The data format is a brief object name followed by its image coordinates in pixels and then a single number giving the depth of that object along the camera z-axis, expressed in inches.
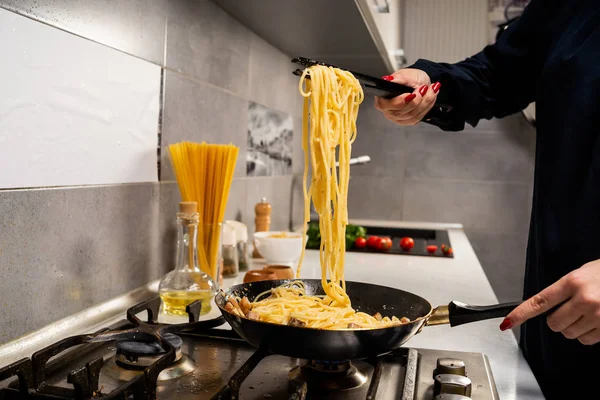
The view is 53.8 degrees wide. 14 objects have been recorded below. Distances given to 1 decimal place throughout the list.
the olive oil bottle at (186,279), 47.4
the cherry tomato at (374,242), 91.0
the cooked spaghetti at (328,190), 40.2
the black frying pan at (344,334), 31.4
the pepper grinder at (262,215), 82.3
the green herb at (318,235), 91.5
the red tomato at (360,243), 93.2
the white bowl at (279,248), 70.5
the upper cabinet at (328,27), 66.2
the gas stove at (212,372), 29.3
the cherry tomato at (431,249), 89.4
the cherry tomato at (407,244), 91.6
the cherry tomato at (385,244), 90.7
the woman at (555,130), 46.3
